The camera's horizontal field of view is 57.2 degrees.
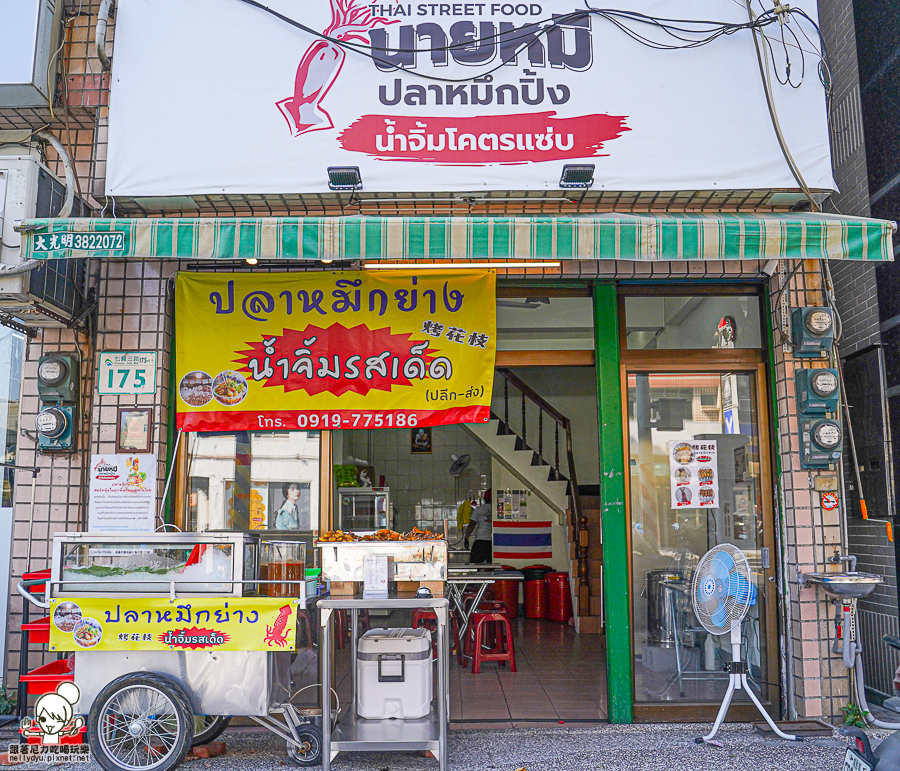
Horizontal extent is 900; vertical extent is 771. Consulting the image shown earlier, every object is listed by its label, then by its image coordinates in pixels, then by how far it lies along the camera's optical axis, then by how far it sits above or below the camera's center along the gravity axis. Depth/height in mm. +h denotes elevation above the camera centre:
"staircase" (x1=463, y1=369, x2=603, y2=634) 10711 +440
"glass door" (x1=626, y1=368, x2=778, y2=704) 6270 -162
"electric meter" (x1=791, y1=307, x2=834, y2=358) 6086 +1188
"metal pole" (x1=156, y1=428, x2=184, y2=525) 6117 +143
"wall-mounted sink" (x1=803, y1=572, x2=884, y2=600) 5523 -615
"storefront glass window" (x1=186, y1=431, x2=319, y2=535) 6406 +159
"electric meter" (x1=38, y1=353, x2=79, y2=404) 6090 +885
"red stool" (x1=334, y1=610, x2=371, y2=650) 8148 -1306
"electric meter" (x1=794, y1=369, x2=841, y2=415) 6000 +724
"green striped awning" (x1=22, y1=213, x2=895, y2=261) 5258 +1632
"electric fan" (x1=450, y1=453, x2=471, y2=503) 14578 +544
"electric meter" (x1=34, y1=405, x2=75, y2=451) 6059 +528
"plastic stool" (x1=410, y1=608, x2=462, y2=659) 8930 -1385
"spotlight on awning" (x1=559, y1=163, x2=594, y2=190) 5879 +2259
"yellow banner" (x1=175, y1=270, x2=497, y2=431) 6316 +1137
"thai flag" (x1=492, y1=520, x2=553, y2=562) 12398 -698
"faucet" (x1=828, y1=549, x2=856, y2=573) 5848 -475
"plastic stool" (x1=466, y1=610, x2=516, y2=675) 8250 -1500
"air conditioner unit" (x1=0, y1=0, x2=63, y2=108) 6051 +3252
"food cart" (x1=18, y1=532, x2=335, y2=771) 4902 -805
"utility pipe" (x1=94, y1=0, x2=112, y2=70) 5996 +3391
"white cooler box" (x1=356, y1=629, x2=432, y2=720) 5305 -1165
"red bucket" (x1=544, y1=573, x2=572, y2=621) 11297 -1400
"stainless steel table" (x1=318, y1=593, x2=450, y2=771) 4945 -1433
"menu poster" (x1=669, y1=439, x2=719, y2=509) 6449 +152
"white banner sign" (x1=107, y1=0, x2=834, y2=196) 5938 +2865
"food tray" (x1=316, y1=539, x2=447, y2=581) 5410 -410
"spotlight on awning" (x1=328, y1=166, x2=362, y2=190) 5887 +2262
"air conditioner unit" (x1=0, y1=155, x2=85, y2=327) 5539 +1739
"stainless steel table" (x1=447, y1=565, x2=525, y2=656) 8484 -854
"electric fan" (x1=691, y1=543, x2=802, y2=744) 5355 -686
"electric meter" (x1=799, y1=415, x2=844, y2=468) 5949 +353
